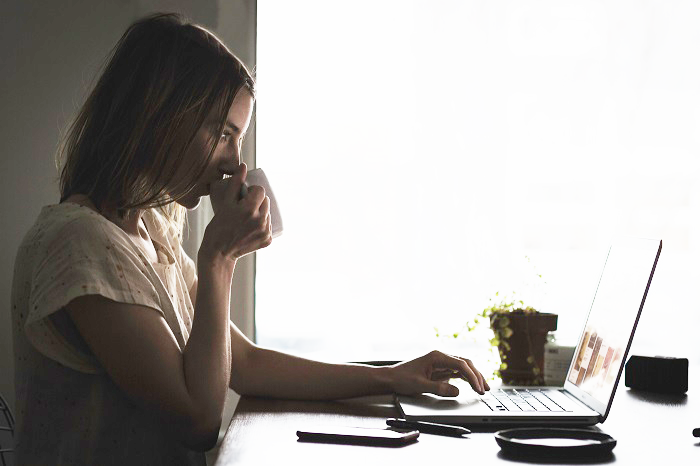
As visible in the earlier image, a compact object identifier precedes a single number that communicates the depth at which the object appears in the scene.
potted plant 1.66
